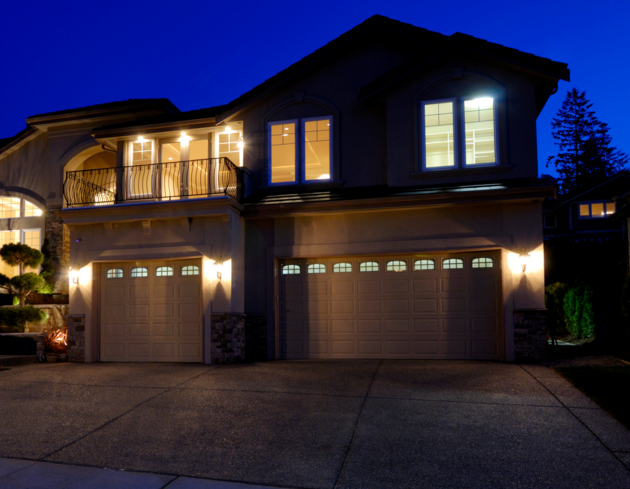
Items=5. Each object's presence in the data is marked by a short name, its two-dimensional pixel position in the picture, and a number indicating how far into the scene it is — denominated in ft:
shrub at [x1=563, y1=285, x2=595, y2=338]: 42.98
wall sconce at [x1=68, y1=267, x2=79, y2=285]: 41.34
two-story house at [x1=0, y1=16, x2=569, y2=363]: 37.27
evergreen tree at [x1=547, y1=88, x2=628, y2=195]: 164.96
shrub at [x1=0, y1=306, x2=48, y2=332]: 47.24
